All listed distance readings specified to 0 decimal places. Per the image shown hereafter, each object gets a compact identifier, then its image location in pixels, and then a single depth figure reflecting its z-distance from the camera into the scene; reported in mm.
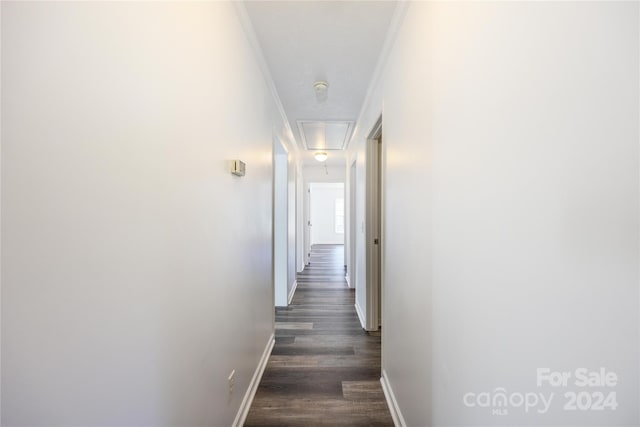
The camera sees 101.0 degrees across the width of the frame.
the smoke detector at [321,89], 2312
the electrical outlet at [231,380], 1385
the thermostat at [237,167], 1437
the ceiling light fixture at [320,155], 4641
